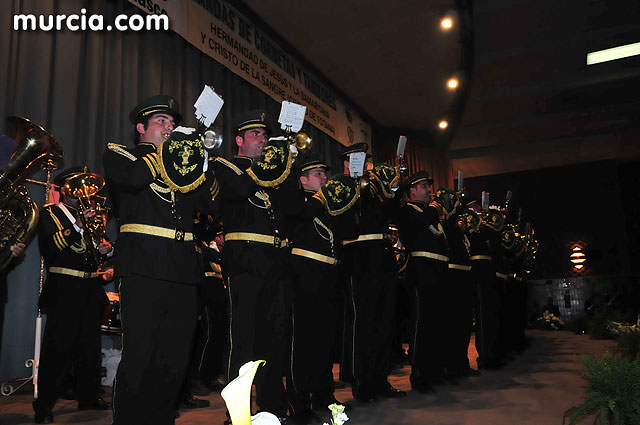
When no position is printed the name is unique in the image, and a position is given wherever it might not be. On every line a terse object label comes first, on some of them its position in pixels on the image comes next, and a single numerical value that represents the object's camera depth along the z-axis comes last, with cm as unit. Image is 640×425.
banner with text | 659
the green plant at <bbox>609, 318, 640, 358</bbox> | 430
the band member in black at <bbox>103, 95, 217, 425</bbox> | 250
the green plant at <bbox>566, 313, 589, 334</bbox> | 1180
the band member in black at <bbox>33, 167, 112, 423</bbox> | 390
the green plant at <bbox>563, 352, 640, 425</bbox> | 255
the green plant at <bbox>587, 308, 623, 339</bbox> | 983
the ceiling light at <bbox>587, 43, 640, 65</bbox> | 1108
